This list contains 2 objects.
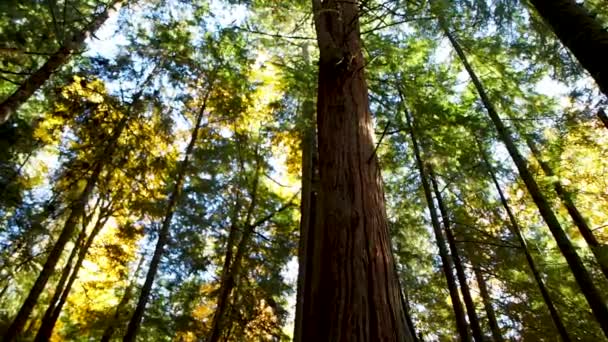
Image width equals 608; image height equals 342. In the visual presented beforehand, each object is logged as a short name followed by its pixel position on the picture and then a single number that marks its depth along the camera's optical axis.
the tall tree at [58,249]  7.44
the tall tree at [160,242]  7.17
